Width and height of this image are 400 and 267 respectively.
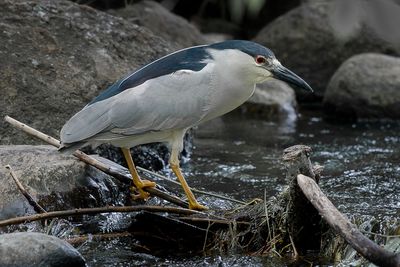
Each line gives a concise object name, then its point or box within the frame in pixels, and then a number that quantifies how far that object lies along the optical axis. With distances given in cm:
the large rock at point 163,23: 1870
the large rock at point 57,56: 1129
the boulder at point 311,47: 2017
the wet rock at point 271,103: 1780
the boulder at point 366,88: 1700
